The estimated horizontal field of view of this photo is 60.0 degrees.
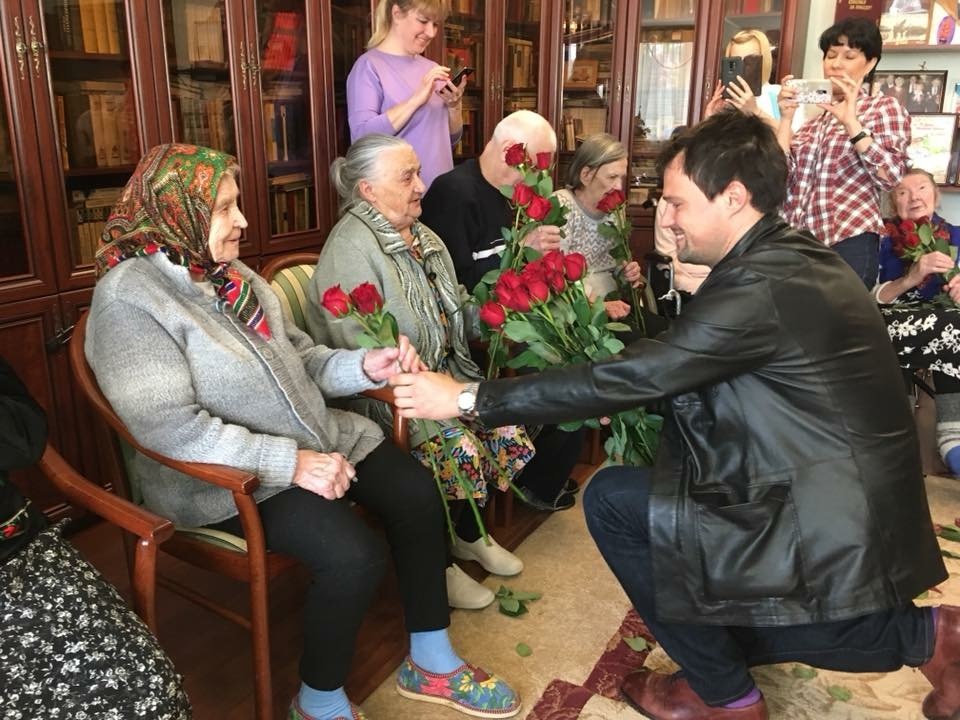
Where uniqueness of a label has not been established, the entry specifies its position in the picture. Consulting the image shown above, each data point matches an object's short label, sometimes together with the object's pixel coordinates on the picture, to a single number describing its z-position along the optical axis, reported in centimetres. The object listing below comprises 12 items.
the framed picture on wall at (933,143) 375
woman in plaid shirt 284
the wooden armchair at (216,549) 142
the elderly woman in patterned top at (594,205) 291
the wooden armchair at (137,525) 134
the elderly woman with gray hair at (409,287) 198
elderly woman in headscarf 150
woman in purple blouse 271
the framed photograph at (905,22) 366
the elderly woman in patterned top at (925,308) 278
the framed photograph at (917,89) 378
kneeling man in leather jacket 139
